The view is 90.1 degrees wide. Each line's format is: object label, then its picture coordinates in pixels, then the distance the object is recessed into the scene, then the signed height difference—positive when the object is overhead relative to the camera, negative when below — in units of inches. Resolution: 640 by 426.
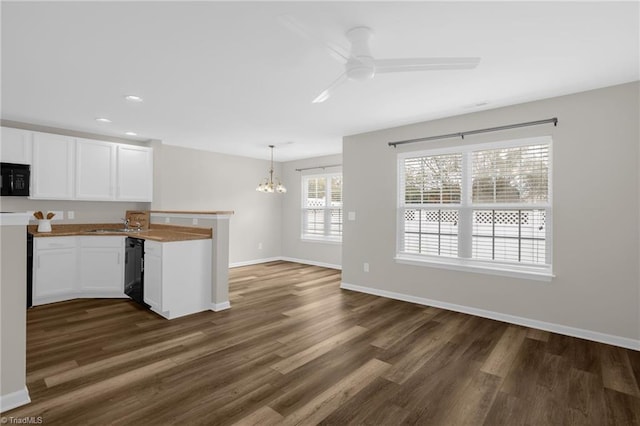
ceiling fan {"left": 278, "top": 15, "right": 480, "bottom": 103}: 78.7 +38.0
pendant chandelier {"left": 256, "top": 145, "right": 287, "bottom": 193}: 235.0 +18.8
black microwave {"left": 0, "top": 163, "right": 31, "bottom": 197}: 159.5 +15.8
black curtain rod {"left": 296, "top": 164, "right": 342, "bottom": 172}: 267.9 +40.2
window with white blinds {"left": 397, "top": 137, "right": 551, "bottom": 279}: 139.0 +3.5
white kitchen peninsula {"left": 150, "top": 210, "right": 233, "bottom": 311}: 156.6 -22.5
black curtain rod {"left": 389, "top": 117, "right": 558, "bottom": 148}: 133.3 +39.4
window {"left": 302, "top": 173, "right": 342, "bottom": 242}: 271.6 +5.4
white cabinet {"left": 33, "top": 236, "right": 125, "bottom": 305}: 162.6 -30.4
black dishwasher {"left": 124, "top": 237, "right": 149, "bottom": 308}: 158.7 -30.1
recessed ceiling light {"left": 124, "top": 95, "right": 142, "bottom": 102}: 135.2 +48.7
